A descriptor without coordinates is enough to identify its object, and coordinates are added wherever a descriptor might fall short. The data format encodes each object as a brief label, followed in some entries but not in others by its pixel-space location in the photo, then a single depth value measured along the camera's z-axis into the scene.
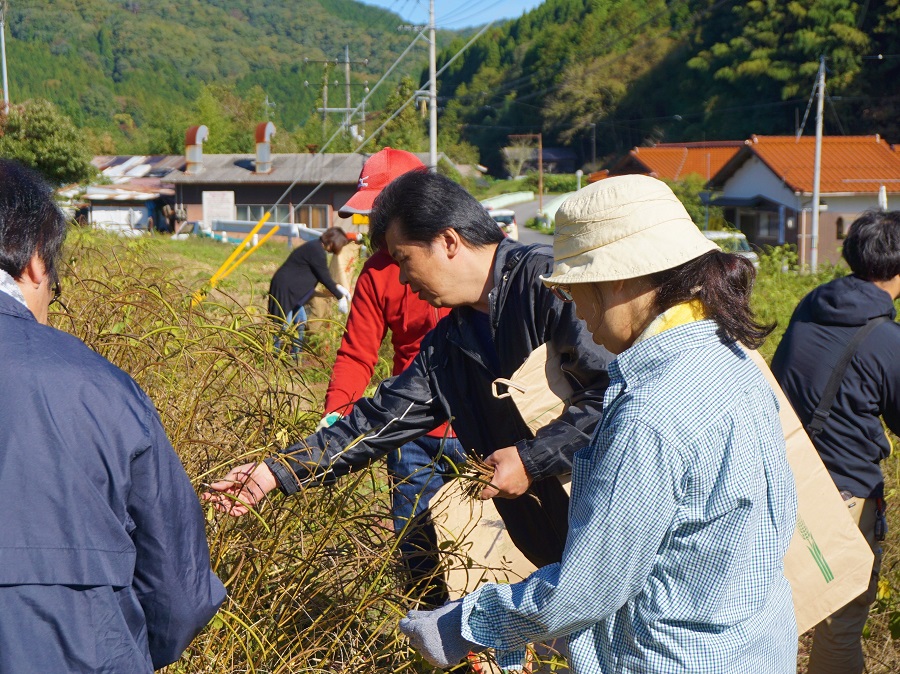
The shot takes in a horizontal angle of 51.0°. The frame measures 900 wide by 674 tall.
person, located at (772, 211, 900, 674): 2.56
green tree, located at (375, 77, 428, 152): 34.94
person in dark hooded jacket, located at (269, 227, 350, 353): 6.76
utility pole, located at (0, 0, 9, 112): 29.83
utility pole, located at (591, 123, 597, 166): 61.43
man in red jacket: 2.93
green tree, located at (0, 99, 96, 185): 23.81
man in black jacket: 2.01
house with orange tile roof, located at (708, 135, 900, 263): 28.84
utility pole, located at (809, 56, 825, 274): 21.34
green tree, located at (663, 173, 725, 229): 21.95
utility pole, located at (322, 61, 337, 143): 31.62
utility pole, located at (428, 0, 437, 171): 17.52
